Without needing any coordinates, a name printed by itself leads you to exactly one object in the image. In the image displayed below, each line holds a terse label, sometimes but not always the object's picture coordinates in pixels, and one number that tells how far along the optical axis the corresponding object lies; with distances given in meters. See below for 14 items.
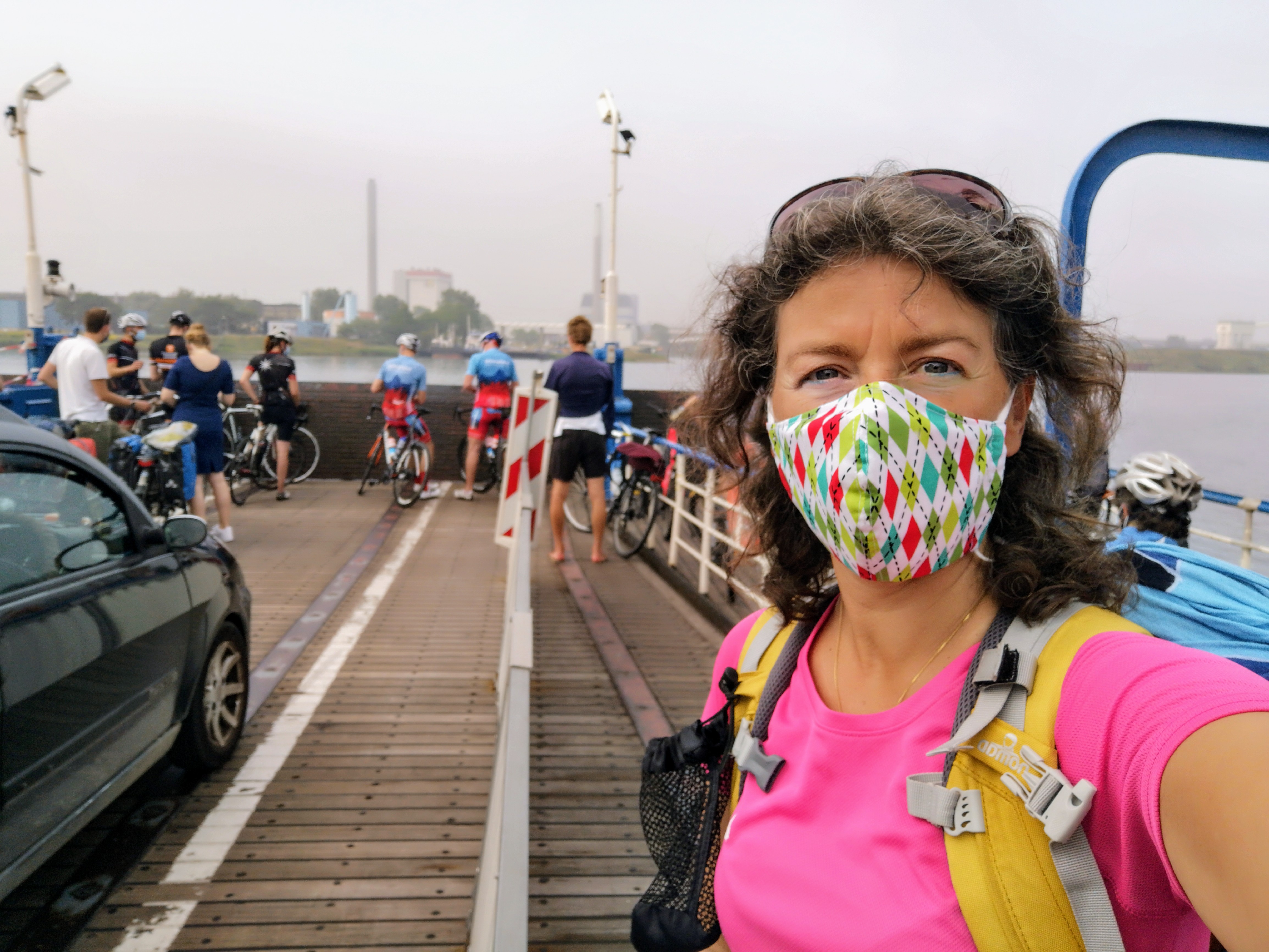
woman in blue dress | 8.59
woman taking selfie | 0.85
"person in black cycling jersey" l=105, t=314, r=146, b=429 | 11.20
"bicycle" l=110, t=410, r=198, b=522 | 8.34
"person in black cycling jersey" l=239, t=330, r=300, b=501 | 11.93
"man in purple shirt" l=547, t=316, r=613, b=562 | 8.34
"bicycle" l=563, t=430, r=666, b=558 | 8.87
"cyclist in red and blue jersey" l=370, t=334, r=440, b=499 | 11.81
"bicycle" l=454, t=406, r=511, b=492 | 12.30
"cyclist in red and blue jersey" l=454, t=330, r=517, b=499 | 11.54
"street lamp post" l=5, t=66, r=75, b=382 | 11.91
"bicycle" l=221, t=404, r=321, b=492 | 13.09
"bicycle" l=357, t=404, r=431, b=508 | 11.80
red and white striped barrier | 6.01
